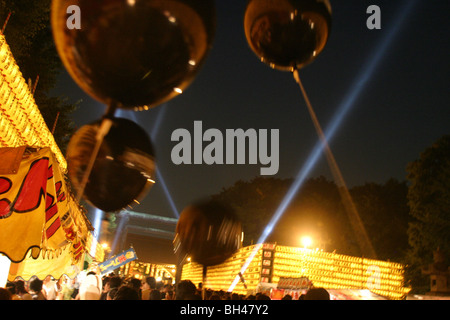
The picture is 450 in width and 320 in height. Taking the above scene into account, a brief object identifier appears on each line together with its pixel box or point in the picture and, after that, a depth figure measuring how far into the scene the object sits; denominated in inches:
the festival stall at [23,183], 140.0
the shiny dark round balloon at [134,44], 59.1
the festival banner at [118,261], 483.8
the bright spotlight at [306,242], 661.0
